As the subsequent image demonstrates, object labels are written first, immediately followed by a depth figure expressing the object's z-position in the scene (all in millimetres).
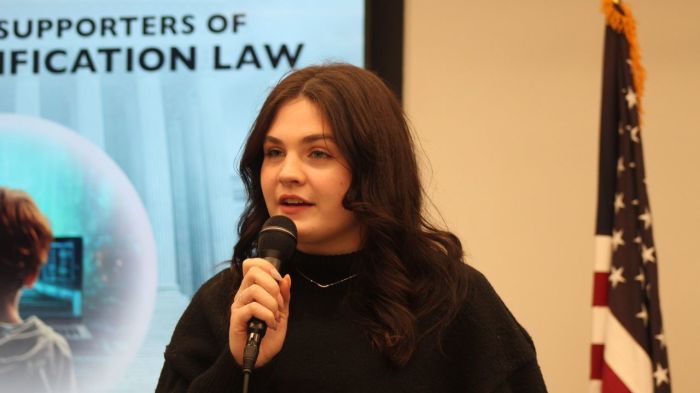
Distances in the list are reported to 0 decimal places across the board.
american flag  4679
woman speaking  3836
